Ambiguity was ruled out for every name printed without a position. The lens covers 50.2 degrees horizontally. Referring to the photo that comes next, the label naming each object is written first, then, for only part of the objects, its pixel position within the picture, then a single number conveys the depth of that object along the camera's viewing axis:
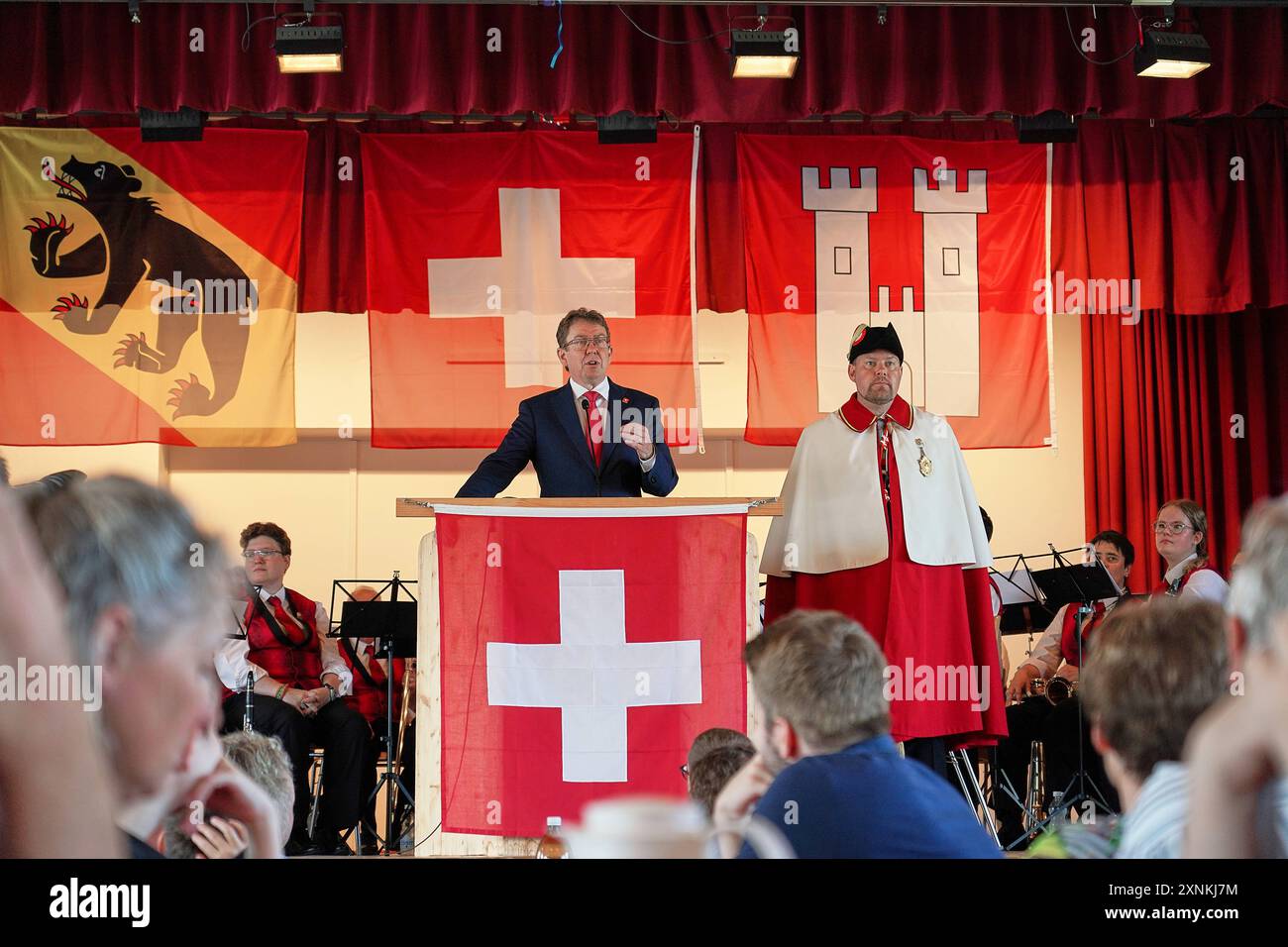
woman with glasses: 5.10
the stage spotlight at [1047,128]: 5.91
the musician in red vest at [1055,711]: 5.44
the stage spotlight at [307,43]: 5.18
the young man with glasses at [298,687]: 4.80
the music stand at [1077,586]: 5.07
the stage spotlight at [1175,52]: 5.27
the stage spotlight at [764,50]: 5.29
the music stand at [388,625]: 4.76
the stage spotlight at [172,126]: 5.75
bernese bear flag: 5.84
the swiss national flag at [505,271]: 5.99
